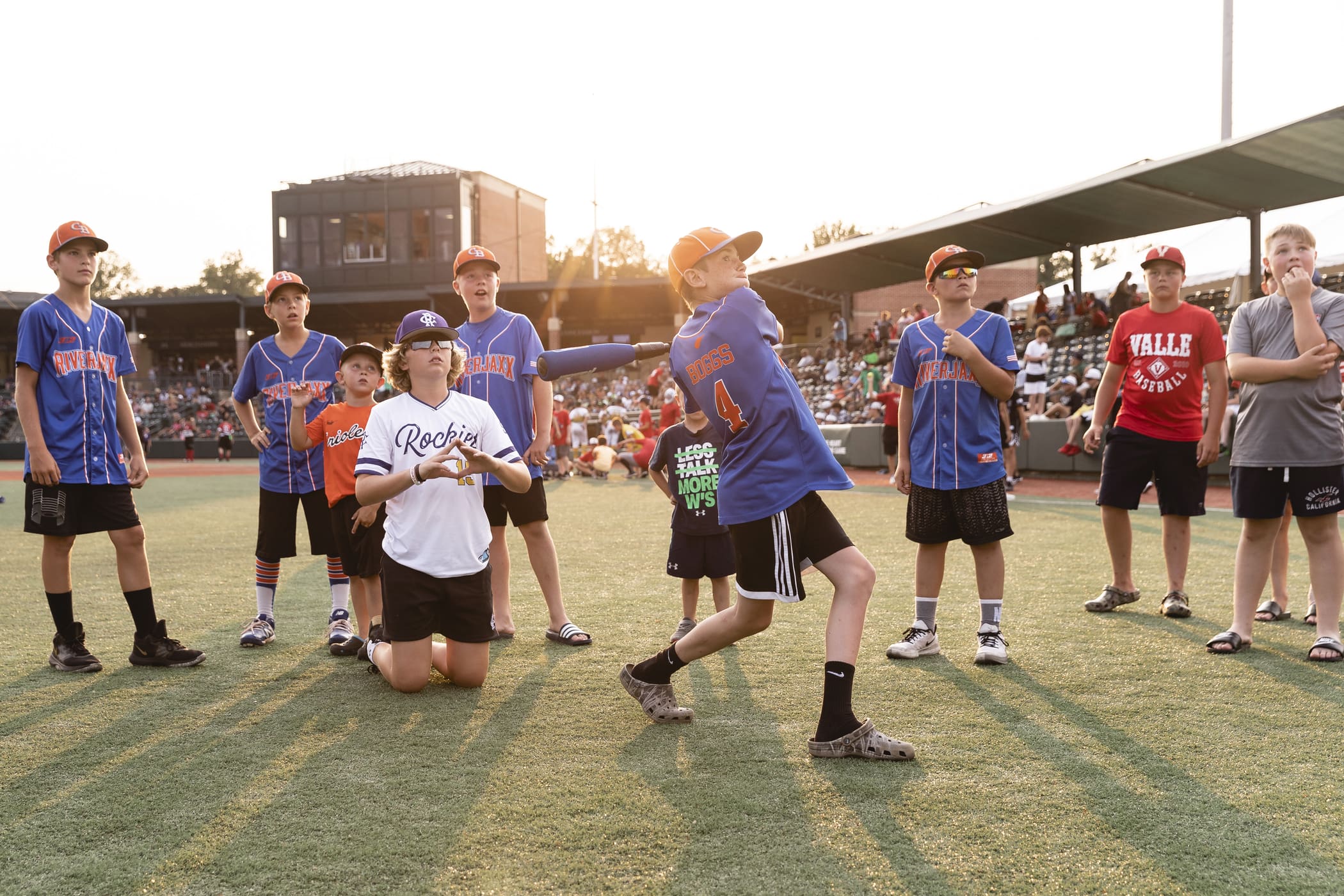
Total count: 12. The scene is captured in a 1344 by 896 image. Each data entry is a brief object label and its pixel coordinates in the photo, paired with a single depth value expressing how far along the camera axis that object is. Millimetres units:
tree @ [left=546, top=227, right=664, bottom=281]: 91625
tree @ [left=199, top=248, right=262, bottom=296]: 111125
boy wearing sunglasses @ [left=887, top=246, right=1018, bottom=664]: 4816
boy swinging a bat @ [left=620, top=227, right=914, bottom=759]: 3525
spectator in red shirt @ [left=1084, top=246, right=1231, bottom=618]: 5555
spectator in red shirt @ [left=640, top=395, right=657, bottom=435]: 23359
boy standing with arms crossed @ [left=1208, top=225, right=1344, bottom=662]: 4465
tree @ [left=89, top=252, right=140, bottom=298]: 113500
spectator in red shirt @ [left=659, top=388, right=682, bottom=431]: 14789
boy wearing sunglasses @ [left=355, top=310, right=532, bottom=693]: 4242
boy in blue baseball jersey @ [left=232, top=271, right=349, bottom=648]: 5543
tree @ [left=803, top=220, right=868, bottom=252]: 86831
